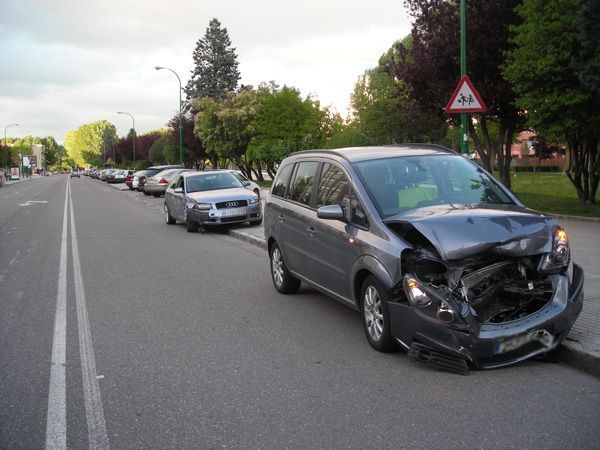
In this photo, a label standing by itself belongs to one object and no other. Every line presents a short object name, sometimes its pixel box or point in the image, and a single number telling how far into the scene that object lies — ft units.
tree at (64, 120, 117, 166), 596.29
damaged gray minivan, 15.03
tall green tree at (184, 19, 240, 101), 229.45
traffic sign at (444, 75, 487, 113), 40.50
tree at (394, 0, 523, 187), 60.13
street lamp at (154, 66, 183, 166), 154.92
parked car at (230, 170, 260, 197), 54.28
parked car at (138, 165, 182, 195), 123.75
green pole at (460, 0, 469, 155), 45.62
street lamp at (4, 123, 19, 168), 370.08
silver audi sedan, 49.21
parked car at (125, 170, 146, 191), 134.92
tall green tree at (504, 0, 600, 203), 47.95
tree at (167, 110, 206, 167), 195.14
